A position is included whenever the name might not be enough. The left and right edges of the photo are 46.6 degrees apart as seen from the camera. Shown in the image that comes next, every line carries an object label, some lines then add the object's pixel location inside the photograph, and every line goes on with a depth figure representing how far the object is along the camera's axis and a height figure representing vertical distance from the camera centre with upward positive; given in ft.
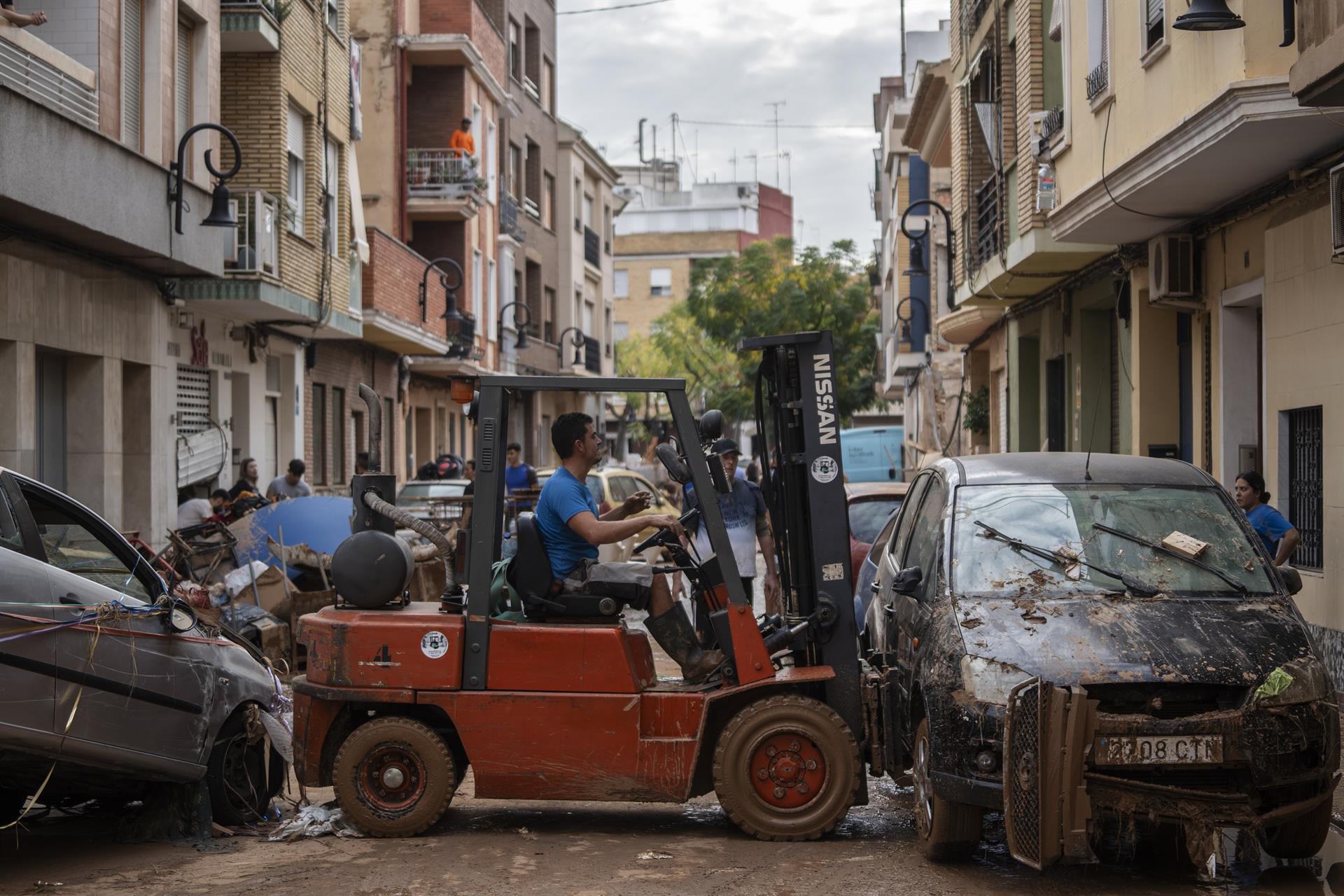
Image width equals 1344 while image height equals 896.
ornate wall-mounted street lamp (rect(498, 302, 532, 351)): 128.53 +11.34
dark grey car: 19.66 -2.83
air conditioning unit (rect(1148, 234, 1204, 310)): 47.24 +5.77
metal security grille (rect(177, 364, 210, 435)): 64.75 +2.79
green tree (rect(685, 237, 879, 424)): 175.32 +18.59
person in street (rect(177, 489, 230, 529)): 50.26 -1.52
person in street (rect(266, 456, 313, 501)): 60.49 -0.82
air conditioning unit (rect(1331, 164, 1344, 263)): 33.04 +5.30
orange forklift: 23.53 -3.34
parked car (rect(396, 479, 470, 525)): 65.98 -1.48
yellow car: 62.13 -1.24
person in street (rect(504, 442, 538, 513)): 57.98 -0.42
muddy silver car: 20.15 -3.02
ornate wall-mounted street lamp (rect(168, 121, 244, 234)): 53.83 +9.18
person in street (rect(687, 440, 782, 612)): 41.91 -1.59
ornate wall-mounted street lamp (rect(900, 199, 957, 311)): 78.07 +10.77
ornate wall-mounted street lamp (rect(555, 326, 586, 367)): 146.74 +11.53
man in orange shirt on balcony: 106.22 +22.03
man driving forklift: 24.21 -1.67
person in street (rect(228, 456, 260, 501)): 58.39 -0.49
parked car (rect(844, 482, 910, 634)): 42.32 -1.42
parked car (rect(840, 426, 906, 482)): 125.39 +0.71
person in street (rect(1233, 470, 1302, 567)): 35.45 -1.38
